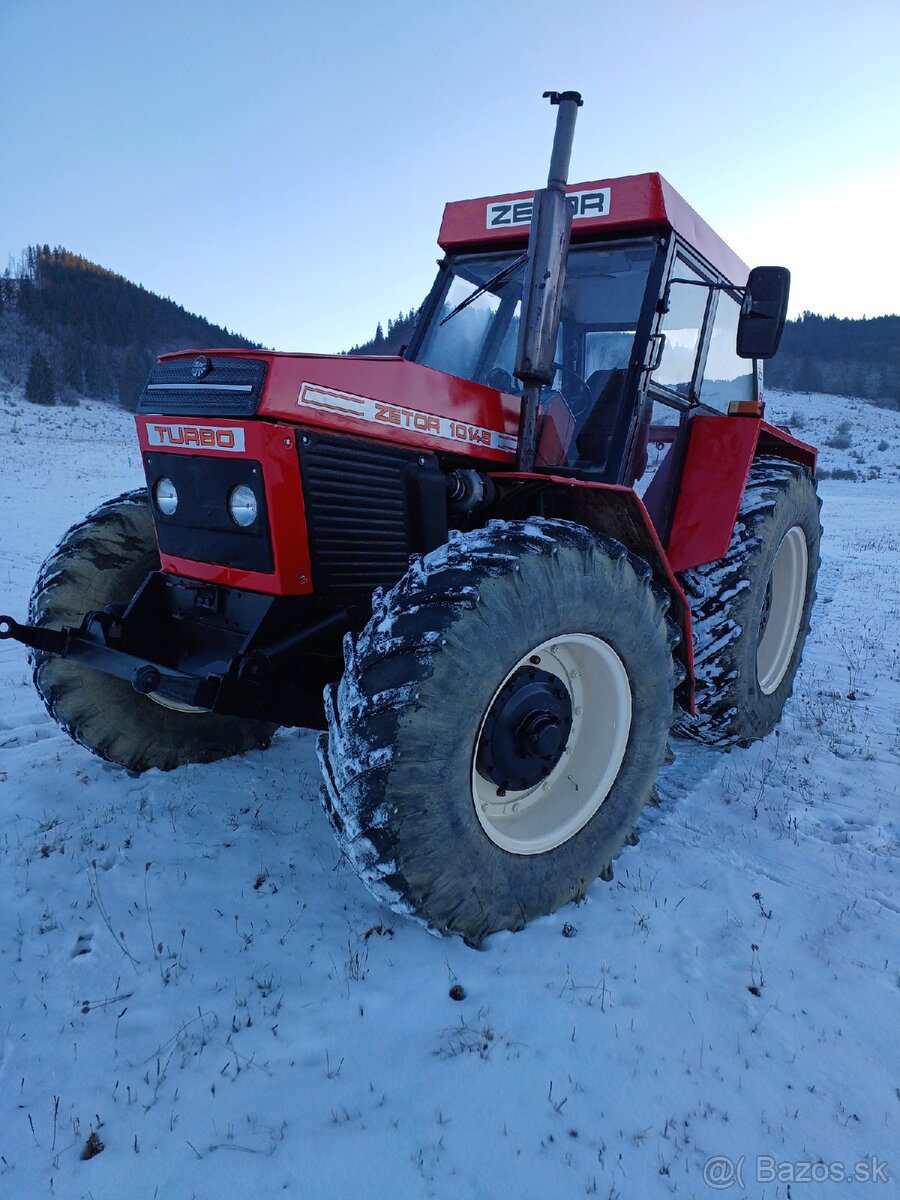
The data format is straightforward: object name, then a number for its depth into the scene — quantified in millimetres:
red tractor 2029
